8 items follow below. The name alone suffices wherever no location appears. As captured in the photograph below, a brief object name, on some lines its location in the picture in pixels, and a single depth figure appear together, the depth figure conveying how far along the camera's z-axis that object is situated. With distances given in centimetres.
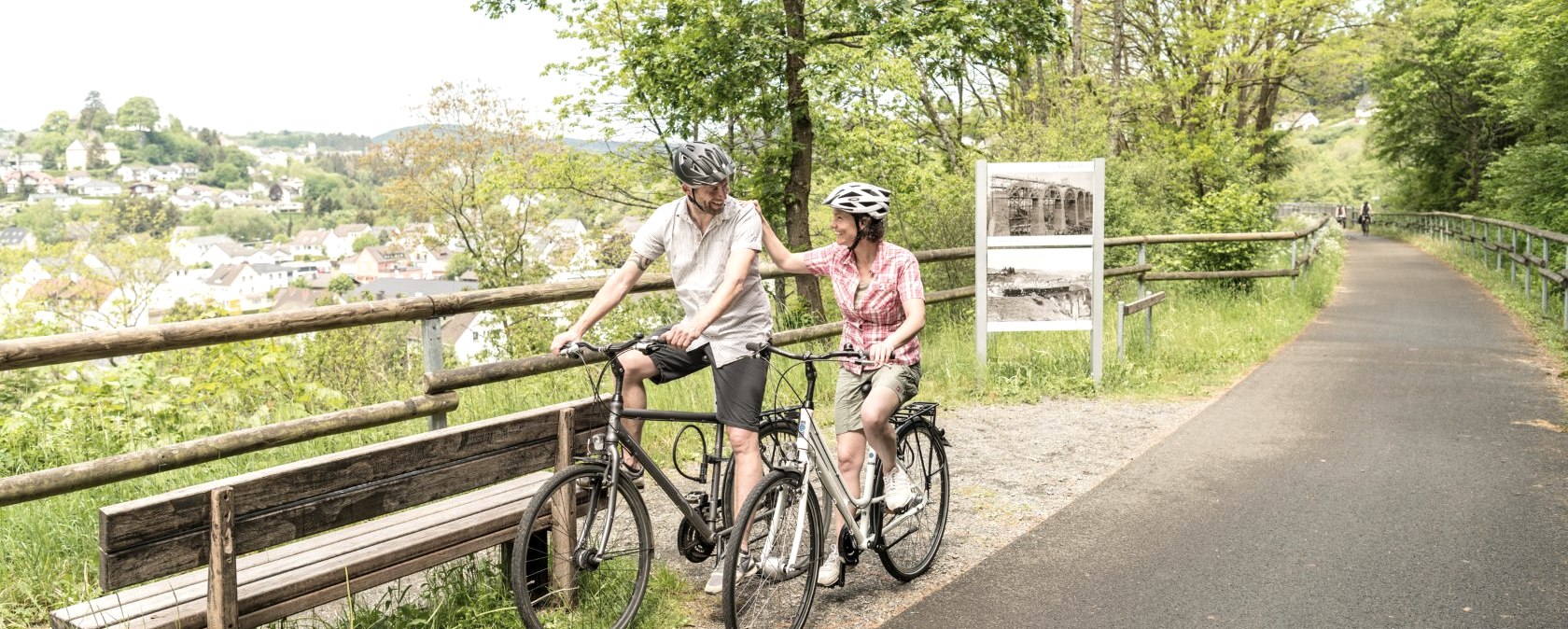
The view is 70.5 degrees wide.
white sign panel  974
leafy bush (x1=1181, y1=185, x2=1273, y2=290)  1636
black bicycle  389
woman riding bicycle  461
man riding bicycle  426
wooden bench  294
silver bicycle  404
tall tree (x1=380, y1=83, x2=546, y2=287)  3266
